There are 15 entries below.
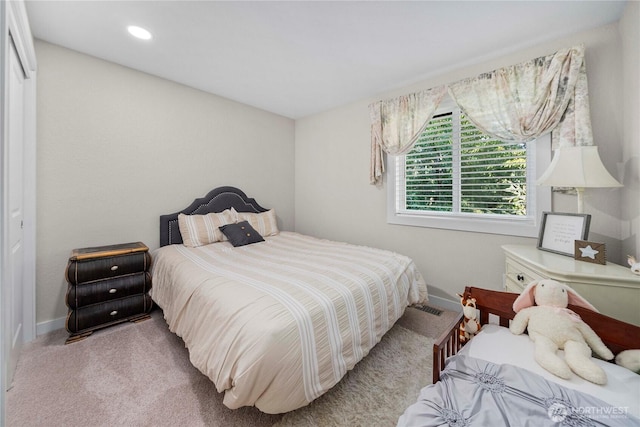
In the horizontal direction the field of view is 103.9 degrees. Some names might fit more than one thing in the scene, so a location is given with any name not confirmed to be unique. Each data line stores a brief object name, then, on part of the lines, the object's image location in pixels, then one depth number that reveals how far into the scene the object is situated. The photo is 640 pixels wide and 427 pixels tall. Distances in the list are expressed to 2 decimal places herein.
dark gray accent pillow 2.86
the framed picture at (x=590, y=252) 1.58
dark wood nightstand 2.03
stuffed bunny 0.92
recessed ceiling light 1.98
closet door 1.57
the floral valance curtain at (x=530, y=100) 1.89
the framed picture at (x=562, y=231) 1.72
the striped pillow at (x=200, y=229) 2.79
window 2.26
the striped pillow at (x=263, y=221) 3.34
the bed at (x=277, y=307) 1.20
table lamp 1.60
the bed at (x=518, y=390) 0.74
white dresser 1.38
